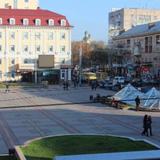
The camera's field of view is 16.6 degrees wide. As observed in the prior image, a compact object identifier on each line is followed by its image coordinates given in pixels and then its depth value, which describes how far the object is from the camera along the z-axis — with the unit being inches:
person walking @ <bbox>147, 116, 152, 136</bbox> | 1353.8
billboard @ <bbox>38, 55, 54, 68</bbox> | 3668.8
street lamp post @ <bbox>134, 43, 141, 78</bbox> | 4278.8
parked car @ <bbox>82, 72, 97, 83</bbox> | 3701.8
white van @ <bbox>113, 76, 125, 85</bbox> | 3228.1
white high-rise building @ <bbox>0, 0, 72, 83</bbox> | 3649.1
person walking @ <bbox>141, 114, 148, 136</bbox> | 1350.9
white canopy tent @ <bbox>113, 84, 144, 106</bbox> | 2126.0
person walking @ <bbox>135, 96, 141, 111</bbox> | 1952.5
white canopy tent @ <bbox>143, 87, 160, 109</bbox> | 1957.4
